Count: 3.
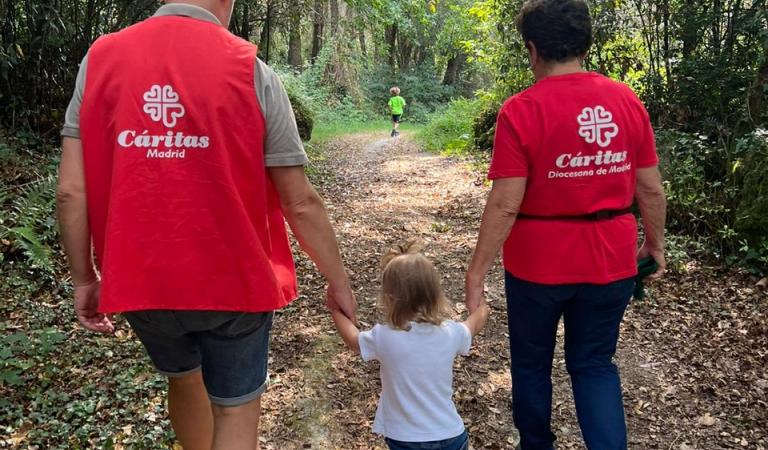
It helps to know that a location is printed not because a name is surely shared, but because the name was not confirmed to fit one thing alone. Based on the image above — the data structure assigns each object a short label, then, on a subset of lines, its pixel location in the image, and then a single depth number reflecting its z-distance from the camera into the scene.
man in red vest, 1.90
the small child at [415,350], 2.32
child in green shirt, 20.09
